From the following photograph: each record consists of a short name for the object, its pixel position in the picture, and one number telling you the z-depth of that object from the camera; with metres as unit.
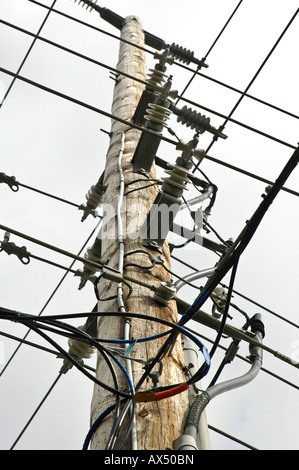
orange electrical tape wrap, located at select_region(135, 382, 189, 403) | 5.62
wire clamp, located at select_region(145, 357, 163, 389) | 5.71
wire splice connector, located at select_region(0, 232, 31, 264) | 8.81
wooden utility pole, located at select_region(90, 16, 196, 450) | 5.55
